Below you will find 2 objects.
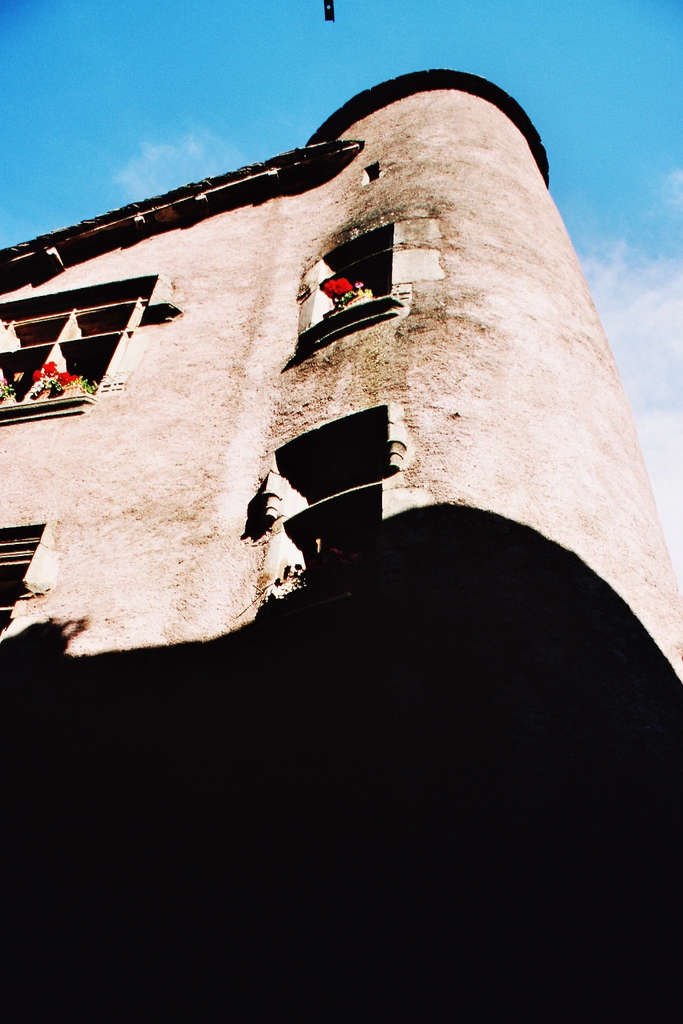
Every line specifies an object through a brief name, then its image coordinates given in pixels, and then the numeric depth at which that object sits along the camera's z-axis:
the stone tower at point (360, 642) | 2.49
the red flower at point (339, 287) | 6.47
